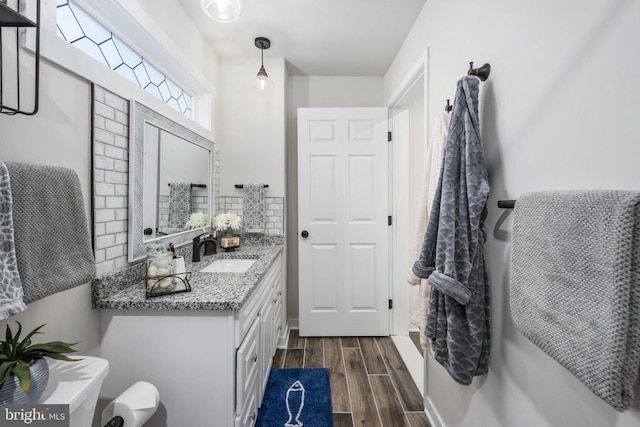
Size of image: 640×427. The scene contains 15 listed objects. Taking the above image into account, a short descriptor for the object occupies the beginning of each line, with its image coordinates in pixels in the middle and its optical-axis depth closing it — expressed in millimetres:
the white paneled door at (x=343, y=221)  2688
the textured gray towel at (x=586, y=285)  547
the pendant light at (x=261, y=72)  2297
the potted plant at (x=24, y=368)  648
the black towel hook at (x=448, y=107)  1380
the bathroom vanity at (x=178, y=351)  1216
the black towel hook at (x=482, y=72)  1137
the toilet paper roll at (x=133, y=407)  995
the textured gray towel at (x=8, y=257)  728
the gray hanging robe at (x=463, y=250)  1079
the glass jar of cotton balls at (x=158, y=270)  1272
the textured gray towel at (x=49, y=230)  796
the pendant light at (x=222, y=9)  1348
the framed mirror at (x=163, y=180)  1467
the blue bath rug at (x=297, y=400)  1652
